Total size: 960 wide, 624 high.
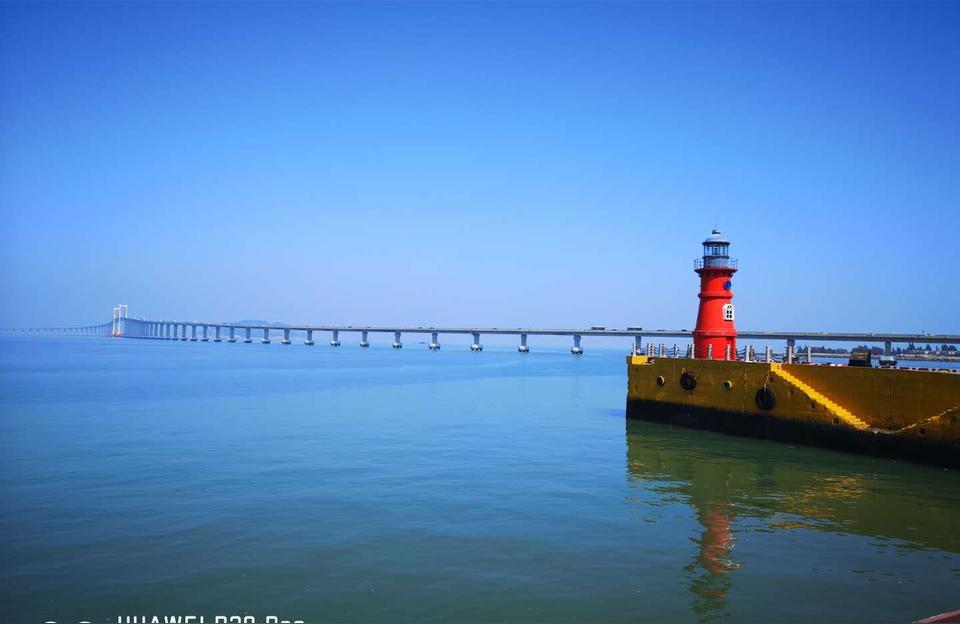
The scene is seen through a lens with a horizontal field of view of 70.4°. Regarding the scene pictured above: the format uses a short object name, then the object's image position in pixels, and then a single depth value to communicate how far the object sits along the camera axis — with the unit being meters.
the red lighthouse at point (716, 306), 38.31
